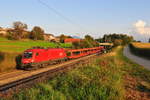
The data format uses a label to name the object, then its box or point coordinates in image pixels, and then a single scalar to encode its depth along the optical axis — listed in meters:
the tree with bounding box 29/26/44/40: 94.32
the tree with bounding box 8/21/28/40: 78.34
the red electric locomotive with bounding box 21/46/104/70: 19.70
